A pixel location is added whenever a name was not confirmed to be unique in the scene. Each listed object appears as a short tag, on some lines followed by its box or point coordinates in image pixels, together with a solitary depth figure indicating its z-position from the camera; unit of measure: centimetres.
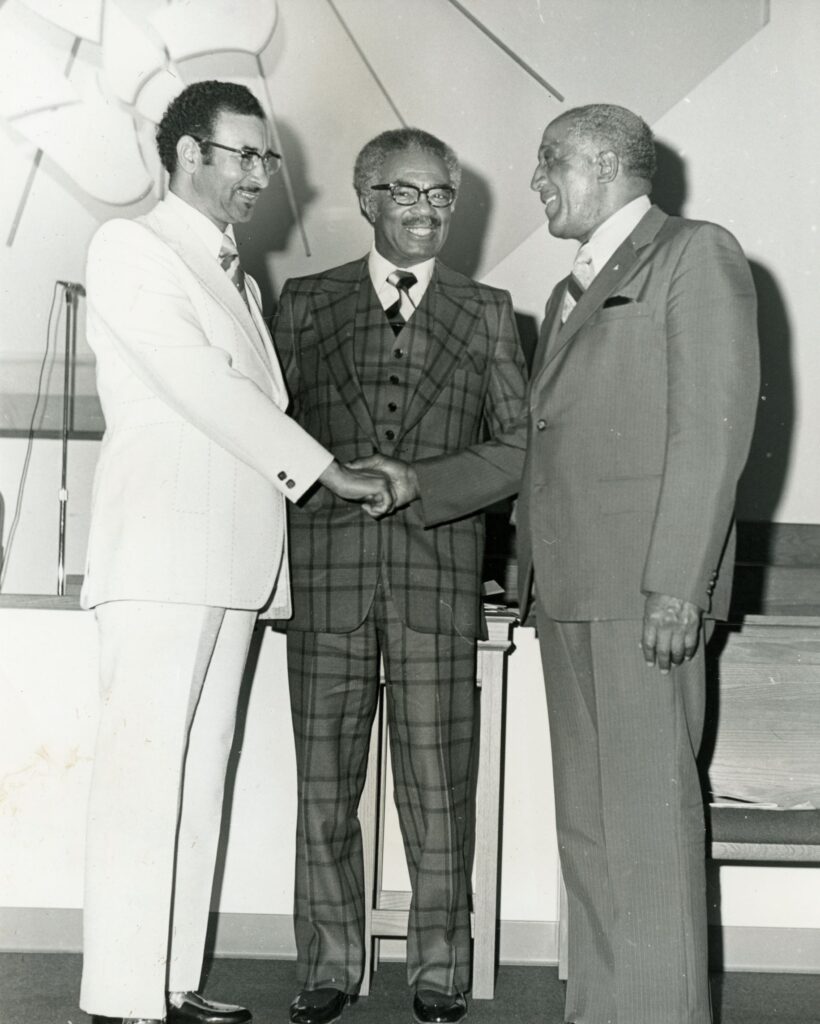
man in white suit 205
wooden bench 250
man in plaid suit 241
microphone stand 341
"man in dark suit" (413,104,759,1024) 189
